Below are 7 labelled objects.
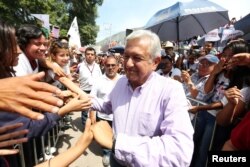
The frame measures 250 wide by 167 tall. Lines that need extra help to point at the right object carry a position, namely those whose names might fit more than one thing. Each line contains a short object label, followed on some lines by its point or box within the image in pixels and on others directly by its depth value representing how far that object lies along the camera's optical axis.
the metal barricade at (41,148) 1.46
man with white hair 0.89
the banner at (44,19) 4.59
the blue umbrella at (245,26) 2.77
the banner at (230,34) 2.51
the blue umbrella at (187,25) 3.73
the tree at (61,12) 9.81
